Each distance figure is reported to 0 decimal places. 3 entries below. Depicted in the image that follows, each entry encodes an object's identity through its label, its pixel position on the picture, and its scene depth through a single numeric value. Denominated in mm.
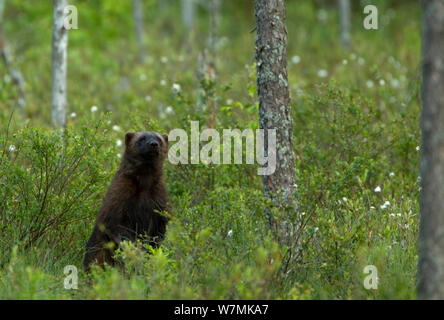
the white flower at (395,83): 13789
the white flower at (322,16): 23562
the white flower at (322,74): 14852
